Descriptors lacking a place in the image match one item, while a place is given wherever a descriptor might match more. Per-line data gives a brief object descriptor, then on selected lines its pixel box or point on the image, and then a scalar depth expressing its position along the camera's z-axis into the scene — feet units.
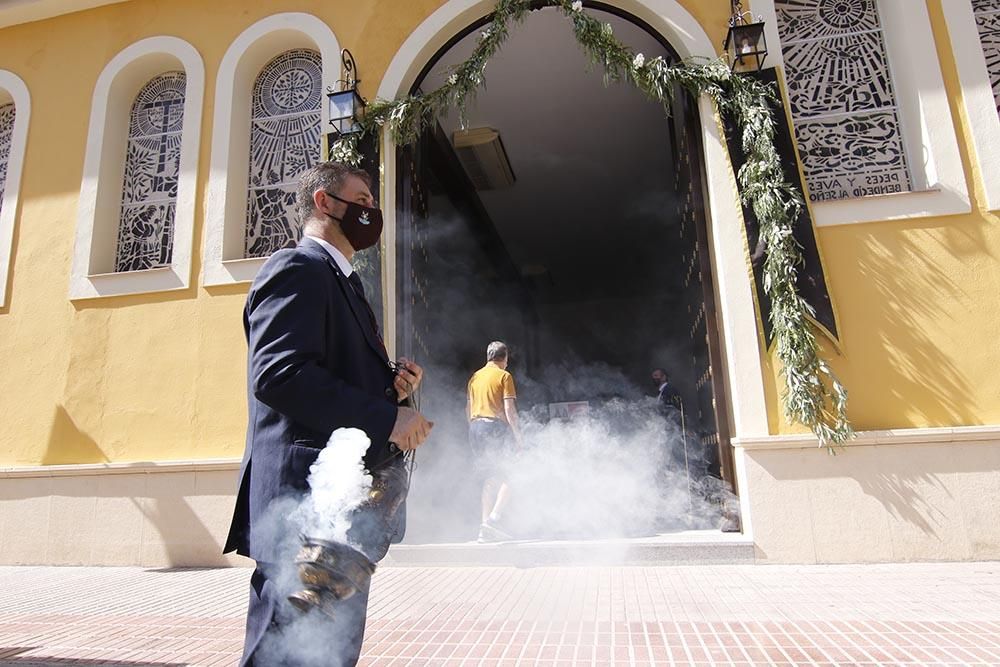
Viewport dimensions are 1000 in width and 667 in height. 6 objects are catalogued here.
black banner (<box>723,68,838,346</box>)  14.33
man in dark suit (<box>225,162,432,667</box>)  4.30
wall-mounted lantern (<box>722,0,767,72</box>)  15.12
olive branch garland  13.79
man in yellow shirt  15.88
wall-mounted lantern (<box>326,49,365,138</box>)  17.12
